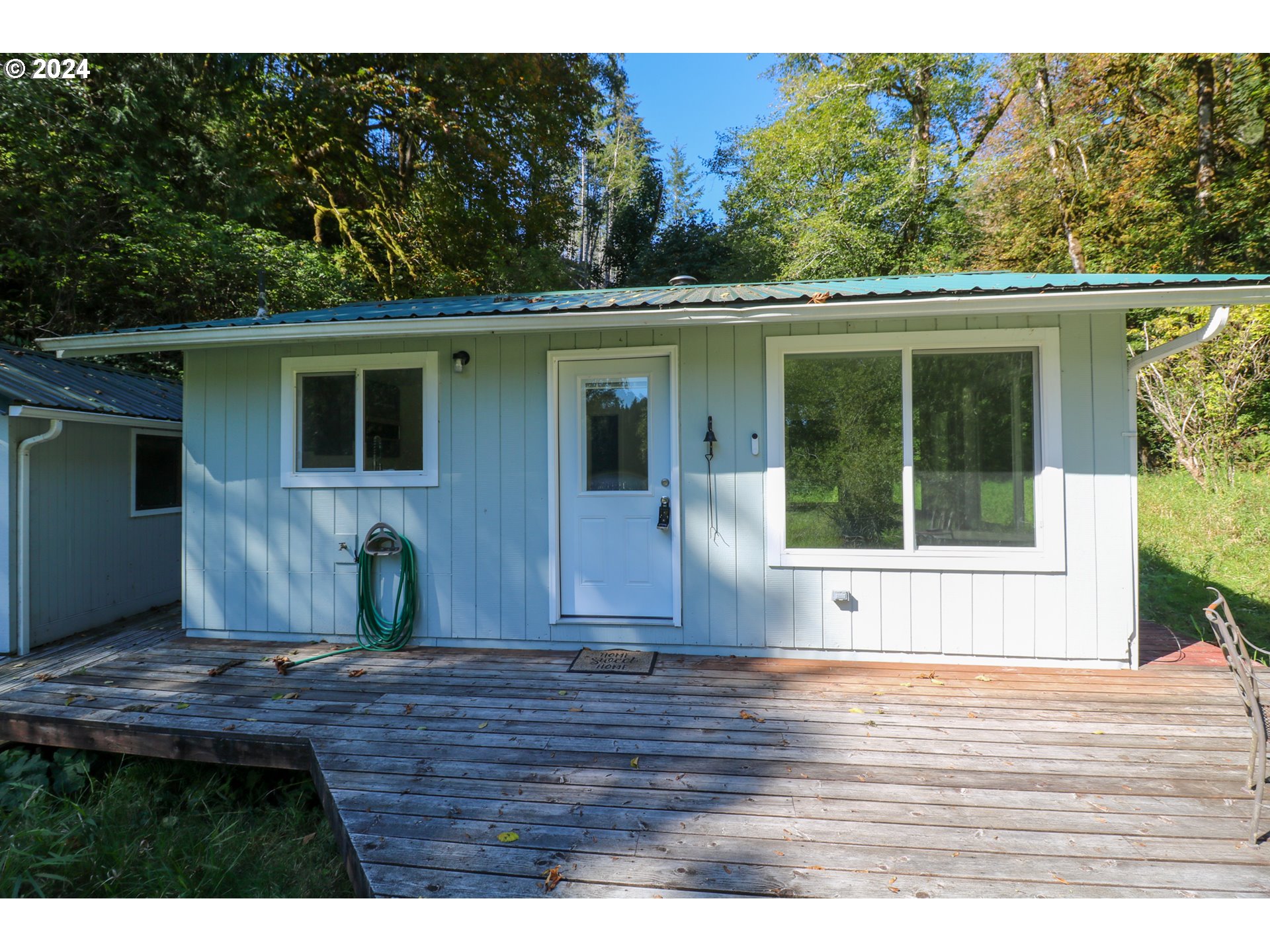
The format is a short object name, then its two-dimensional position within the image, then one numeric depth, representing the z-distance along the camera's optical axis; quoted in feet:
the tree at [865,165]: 36.88
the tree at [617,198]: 50.67
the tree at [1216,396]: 24.62
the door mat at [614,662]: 11.65
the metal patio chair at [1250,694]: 6.14
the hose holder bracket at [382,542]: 13.07
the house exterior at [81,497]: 13.79
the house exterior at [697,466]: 11.23
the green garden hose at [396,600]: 13.07
